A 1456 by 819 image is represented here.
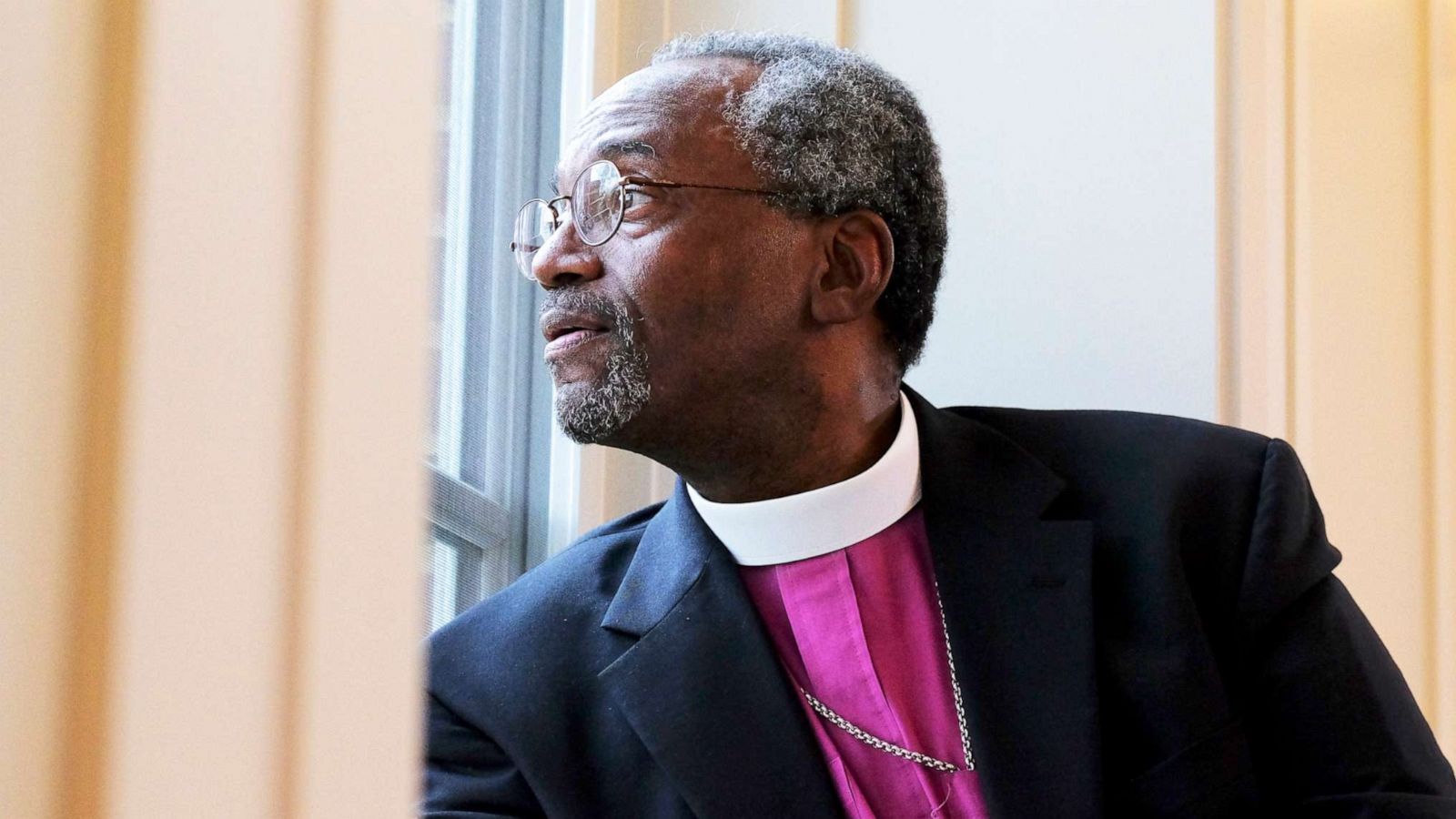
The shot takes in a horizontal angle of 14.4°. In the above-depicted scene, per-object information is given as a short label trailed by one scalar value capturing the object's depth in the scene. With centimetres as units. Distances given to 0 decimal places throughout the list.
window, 273
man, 254
